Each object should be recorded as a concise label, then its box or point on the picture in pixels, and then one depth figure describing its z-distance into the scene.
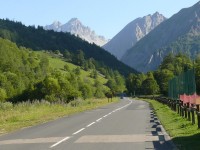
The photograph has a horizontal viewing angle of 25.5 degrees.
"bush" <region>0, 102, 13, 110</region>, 47.55
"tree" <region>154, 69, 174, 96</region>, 169.70
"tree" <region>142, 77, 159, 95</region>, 170.75
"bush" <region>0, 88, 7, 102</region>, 129.85
